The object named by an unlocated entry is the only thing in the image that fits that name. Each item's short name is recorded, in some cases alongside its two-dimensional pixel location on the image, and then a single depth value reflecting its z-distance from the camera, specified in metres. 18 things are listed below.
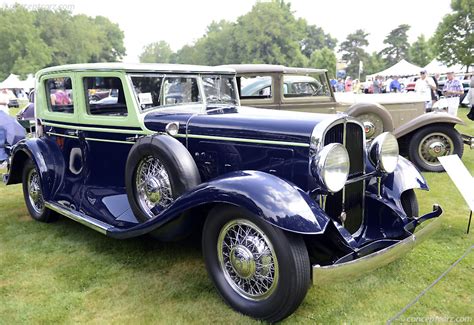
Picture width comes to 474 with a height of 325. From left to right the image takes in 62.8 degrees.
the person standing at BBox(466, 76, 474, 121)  9.13
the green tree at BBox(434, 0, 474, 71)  29.08
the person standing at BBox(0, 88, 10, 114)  9.31
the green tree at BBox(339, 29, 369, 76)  83.69
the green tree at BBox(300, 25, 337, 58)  88.38
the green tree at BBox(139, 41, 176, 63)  110.62
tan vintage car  6.70
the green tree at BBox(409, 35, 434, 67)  53.19
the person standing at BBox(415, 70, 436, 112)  11.34
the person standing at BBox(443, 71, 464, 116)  10.25
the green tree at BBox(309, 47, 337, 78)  58.06
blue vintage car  2.48
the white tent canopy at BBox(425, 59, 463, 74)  29.80
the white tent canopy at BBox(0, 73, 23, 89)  35.25
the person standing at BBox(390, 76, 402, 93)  18.08
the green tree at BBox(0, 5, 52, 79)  52.06
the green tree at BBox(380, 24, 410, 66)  82.44
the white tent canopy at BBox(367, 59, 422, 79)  29.81
